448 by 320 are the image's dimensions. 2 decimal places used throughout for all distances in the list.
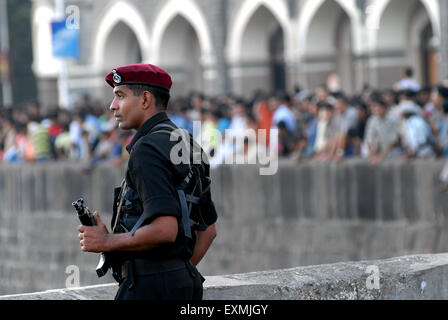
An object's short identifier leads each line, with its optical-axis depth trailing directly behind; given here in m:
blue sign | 41.06
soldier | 8.33
